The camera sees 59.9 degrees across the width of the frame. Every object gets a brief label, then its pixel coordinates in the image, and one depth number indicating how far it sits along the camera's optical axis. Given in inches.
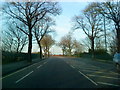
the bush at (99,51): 1282.4
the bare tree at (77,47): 2097.3
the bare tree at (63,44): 2342.4
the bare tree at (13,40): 1241.2
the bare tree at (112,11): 798.7
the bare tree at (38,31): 1191.7
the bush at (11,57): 626.9
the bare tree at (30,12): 734.0
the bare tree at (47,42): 1882.6
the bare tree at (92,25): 1103.6
